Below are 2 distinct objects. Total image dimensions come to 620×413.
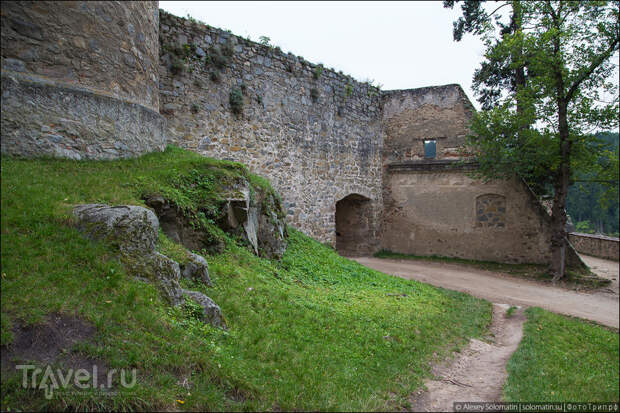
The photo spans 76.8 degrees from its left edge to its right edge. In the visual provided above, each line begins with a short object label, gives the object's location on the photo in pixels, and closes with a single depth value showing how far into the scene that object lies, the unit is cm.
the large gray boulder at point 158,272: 378
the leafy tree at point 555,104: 976
